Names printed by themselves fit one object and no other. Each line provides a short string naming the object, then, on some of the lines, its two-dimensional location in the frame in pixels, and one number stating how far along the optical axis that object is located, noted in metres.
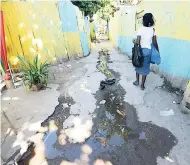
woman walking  3.82
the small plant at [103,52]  10.57
